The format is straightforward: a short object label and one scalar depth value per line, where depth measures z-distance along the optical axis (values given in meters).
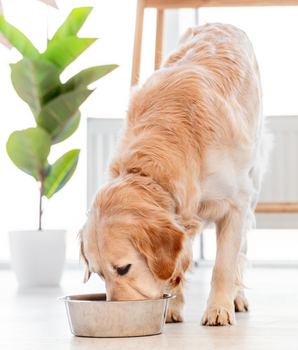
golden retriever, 2.14
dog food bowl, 2.07
